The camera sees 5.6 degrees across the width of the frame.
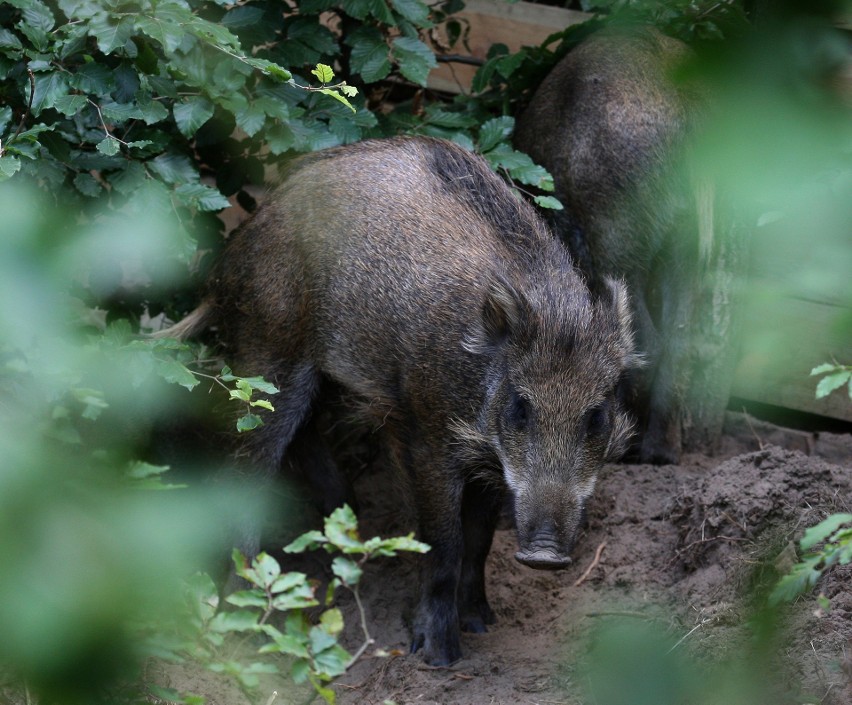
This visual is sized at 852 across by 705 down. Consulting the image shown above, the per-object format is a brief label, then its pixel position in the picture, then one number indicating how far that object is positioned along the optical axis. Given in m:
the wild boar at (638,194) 11.05
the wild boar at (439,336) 10.73
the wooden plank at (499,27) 11.31
